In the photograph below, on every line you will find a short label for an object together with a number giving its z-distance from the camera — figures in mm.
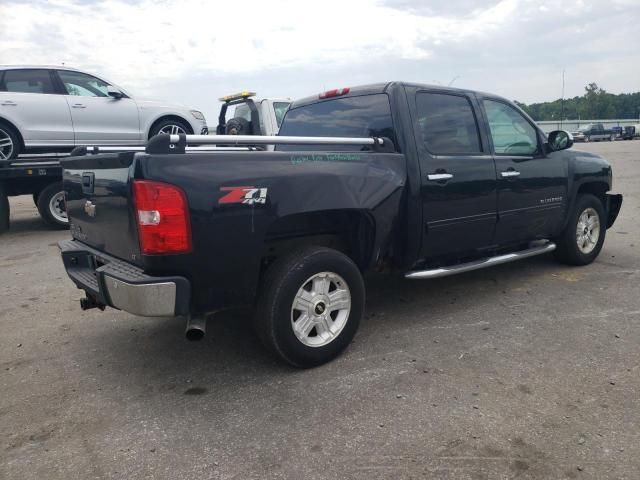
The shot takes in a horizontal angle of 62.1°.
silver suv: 8141
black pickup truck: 2871
